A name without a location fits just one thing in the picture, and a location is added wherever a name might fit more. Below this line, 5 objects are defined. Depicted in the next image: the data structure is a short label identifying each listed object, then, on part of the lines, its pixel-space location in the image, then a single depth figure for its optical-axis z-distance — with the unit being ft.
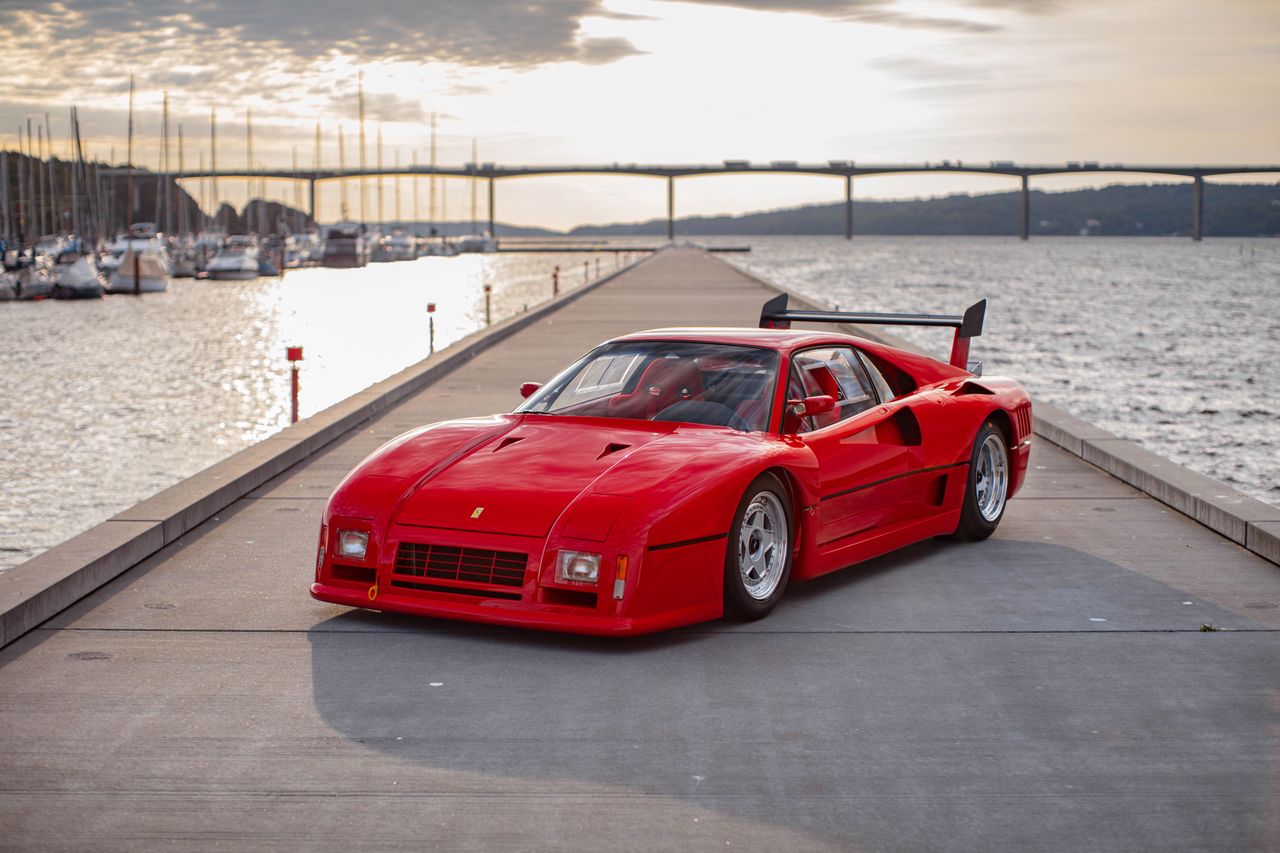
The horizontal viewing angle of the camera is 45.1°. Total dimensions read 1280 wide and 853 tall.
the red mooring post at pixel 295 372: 47.29
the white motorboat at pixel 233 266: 288.92
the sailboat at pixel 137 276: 231.71
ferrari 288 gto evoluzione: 20.75
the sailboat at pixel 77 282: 214.07
